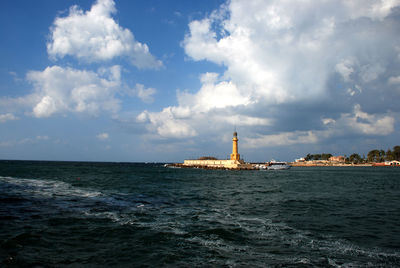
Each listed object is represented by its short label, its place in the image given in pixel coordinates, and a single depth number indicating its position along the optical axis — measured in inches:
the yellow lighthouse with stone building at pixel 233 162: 3481.8
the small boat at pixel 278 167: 4385.3
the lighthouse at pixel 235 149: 3560.5
